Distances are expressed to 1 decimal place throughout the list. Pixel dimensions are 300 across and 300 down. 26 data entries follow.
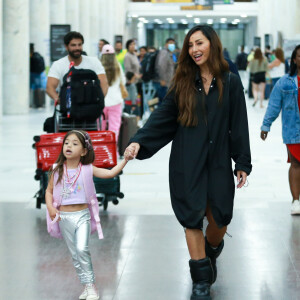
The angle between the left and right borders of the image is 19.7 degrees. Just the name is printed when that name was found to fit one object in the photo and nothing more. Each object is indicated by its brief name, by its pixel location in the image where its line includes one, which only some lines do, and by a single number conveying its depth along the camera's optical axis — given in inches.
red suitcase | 309.0
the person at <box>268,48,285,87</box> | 986.0
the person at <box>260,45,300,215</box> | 322.3
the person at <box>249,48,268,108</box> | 1087.6
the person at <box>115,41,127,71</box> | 804.0
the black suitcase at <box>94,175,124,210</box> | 324.5
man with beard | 336.2
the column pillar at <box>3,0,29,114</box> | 962.7
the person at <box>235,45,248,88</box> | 1576.0
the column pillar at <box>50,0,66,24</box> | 1278.3
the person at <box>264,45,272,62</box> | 1406.5
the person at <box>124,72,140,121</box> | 699.4
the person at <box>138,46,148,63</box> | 1050.8
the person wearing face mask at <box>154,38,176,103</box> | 765.9
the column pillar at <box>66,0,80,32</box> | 1419.8
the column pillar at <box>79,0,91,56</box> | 1560.0
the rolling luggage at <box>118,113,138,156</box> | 514.6
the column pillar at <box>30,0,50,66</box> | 1153.4
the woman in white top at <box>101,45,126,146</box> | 488.4
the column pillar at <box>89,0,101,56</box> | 1678.2
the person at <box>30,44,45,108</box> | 1049.5
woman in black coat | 200.1
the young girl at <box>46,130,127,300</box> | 208.5
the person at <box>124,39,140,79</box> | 758.5
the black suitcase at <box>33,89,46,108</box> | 1090.1
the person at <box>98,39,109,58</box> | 765.3
